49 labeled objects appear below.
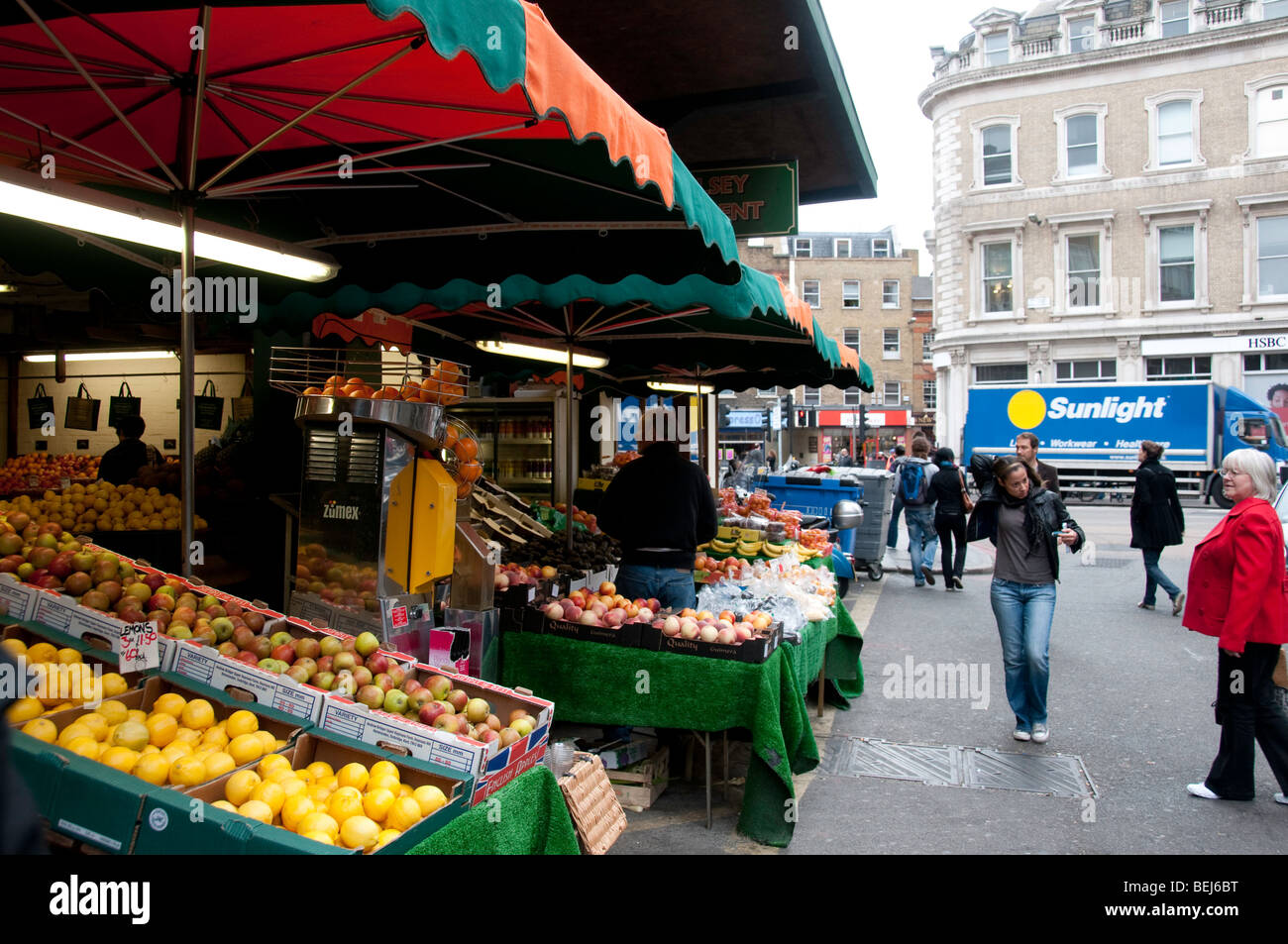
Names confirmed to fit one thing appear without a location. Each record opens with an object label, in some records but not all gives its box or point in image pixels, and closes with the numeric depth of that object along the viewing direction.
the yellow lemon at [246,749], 2.63
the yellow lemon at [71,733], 2.47
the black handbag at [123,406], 10.34
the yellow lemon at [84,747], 2.42
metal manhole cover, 5.07
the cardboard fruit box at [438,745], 2.69
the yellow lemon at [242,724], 2.77
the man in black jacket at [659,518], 5.67
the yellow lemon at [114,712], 2.68
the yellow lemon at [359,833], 2.30
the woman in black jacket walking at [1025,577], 5.69
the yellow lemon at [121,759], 2.39
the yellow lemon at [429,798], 2.49
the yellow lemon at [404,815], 2.41
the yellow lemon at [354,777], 2.61
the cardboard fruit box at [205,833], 2.14
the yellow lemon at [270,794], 2.39
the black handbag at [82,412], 10.38
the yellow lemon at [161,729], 2.66
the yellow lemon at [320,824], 2.30
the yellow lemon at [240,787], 2.42
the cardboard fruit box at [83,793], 2.23
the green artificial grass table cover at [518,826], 2.51
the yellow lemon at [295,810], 2.35
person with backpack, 11.76
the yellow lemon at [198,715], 2.80
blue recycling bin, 12.15
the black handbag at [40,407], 10.95
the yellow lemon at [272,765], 2.57
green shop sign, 8.14
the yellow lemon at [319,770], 2.67
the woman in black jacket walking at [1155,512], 9.45
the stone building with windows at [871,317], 46.06
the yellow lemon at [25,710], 2.55
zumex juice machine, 3.93
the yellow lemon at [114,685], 2.83
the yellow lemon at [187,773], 2.41
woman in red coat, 4.45
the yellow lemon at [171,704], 2.82
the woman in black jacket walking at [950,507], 10.96
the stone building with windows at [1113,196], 25.91
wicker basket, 3.20
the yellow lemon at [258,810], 2.29
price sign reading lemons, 2.88
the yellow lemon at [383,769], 2.62
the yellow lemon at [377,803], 2.46
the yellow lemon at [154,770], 2.38
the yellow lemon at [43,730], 2.47
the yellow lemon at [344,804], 2.40
